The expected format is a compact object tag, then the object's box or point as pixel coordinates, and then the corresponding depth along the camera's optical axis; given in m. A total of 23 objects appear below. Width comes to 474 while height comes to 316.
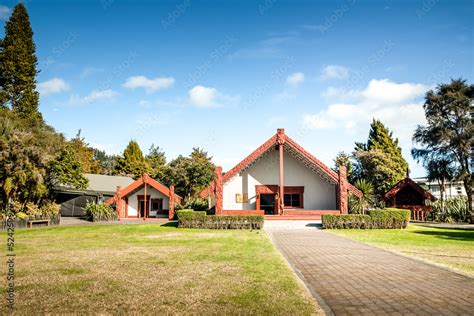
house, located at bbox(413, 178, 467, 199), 47.16
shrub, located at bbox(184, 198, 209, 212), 29.58
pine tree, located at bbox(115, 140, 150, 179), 61.94
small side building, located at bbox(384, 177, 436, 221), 25.28
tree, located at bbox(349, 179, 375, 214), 21.92
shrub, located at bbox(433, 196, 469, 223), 23.17
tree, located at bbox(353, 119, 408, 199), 39.06
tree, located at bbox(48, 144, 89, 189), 27.92
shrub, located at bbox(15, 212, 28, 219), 21.26
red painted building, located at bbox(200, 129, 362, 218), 25.23
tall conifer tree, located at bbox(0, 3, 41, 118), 35.75
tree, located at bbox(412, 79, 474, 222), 27.38
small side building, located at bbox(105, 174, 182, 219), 30.64
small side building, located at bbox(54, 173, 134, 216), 33.81
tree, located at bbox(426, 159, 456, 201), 28.77
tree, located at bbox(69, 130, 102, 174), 55.83
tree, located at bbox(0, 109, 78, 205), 21.45
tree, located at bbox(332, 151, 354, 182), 43.50
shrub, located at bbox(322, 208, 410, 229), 17.91
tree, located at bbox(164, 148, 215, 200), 40.41
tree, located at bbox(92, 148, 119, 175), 77.21
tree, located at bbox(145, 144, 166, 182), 64.97
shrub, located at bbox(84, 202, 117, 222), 27.27
